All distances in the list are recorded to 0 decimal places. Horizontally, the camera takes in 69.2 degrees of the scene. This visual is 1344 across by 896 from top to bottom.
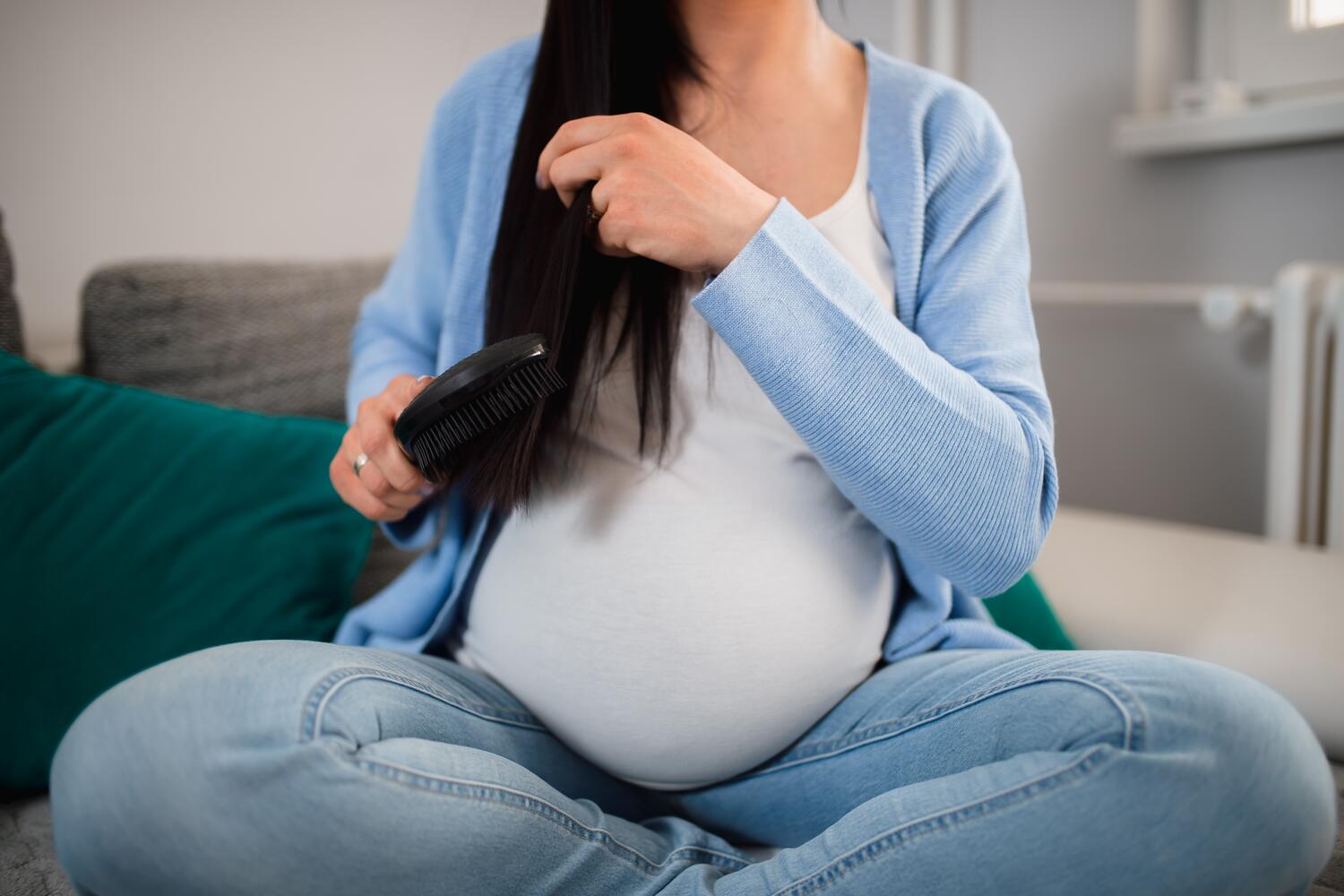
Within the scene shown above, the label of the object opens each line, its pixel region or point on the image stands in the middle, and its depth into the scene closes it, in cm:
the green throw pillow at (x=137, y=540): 76
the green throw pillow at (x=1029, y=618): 91
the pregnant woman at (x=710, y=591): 49
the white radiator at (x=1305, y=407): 115
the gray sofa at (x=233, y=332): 98
